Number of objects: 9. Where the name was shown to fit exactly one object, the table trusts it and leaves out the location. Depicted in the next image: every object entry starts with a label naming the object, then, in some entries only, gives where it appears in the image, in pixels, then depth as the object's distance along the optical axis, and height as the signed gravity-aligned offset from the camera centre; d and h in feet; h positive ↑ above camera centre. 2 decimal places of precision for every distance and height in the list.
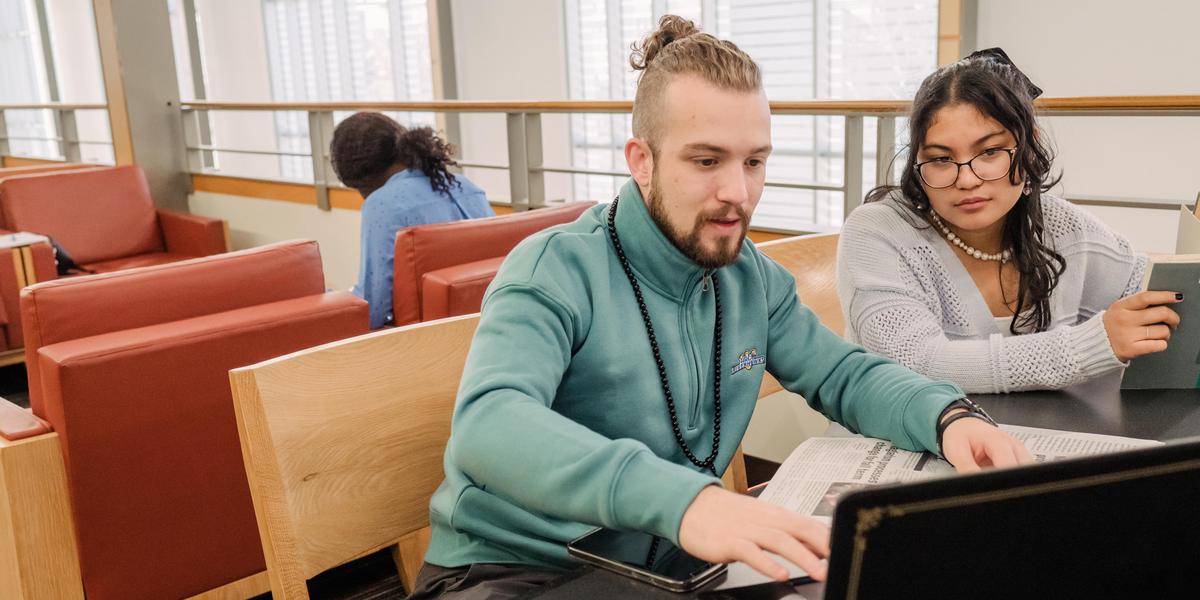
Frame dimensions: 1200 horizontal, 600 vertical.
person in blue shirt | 10.44 -1.12
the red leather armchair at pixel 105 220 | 17.08 -2.18
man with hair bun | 3.18 -1.00
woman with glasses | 4.55 -1.03
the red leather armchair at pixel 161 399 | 6.33 -1.94
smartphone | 2.51 -1.28
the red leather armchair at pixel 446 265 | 7.73 -1.50
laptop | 1.55 -0.76
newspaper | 3.26 -1.41
